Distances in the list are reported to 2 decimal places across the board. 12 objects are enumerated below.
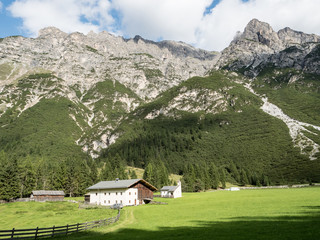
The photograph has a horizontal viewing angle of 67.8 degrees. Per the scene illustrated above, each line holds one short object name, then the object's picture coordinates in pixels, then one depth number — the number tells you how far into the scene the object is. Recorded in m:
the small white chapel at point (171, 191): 92.38
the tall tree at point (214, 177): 130.96
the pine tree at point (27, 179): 94.17
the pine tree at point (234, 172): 157.39
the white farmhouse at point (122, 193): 72.92
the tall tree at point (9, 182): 80.06
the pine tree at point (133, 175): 129.09
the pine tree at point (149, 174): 117.64
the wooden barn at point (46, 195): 85.00
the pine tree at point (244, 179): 150.75
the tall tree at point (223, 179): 135.25
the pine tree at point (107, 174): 113.62
